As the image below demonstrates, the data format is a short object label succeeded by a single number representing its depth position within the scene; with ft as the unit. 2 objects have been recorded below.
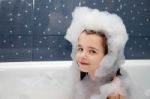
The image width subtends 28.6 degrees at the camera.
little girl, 4.31
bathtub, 5.56
